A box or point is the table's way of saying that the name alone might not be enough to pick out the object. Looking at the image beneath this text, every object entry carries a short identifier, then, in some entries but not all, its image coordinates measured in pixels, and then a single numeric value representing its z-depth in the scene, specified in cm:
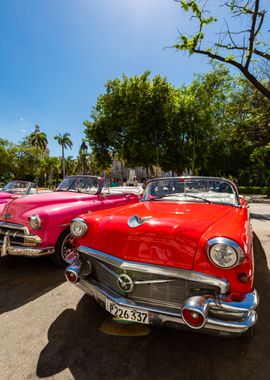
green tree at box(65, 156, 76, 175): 7616
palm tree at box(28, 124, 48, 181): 5848
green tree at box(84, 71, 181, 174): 2169
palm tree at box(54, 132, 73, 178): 5841
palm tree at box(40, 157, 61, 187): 5854
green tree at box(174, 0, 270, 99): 772
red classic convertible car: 197
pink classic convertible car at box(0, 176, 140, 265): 397
